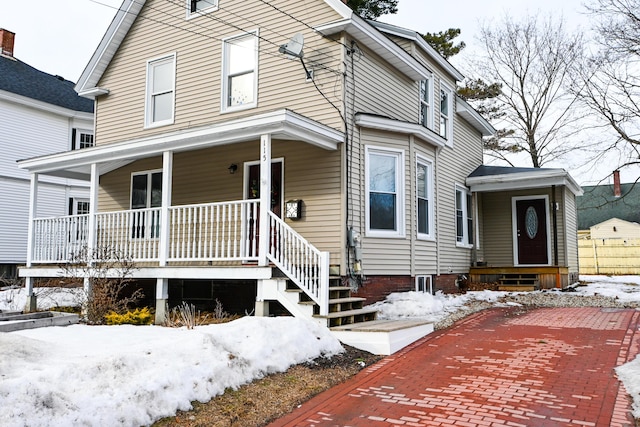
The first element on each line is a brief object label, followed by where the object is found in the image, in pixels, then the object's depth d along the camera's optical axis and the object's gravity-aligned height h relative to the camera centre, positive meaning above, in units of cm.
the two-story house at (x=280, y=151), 901 +214
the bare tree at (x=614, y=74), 1606 +624
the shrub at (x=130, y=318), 881 -100
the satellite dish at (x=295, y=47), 1001 +405
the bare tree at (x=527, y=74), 2698 +971
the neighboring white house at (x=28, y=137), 1903 +472
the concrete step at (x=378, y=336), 730 -110
